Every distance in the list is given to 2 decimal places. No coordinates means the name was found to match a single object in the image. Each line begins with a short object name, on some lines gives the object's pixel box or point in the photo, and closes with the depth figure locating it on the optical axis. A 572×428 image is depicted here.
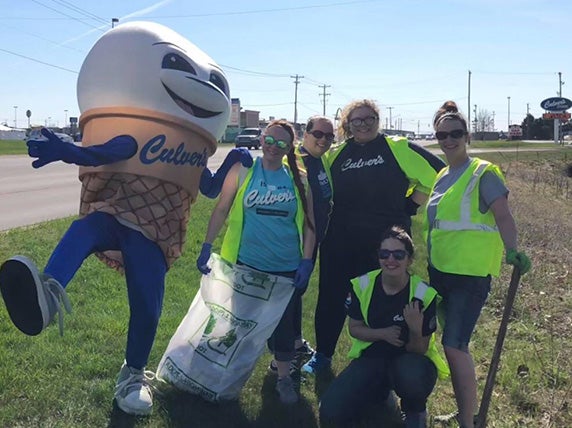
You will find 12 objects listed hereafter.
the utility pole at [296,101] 96.26
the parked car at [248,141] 42.25
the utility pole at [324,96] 101.95
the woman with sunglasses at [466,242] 3.57
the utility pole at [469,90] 96.47
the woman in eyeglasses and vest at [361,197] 4.42
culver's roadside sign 45.47
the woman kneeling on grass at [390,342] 3.64
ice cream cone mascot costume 3.79
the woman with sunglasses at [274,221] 4.04
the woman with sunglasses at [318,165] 4.34
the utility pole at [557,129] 49.53
